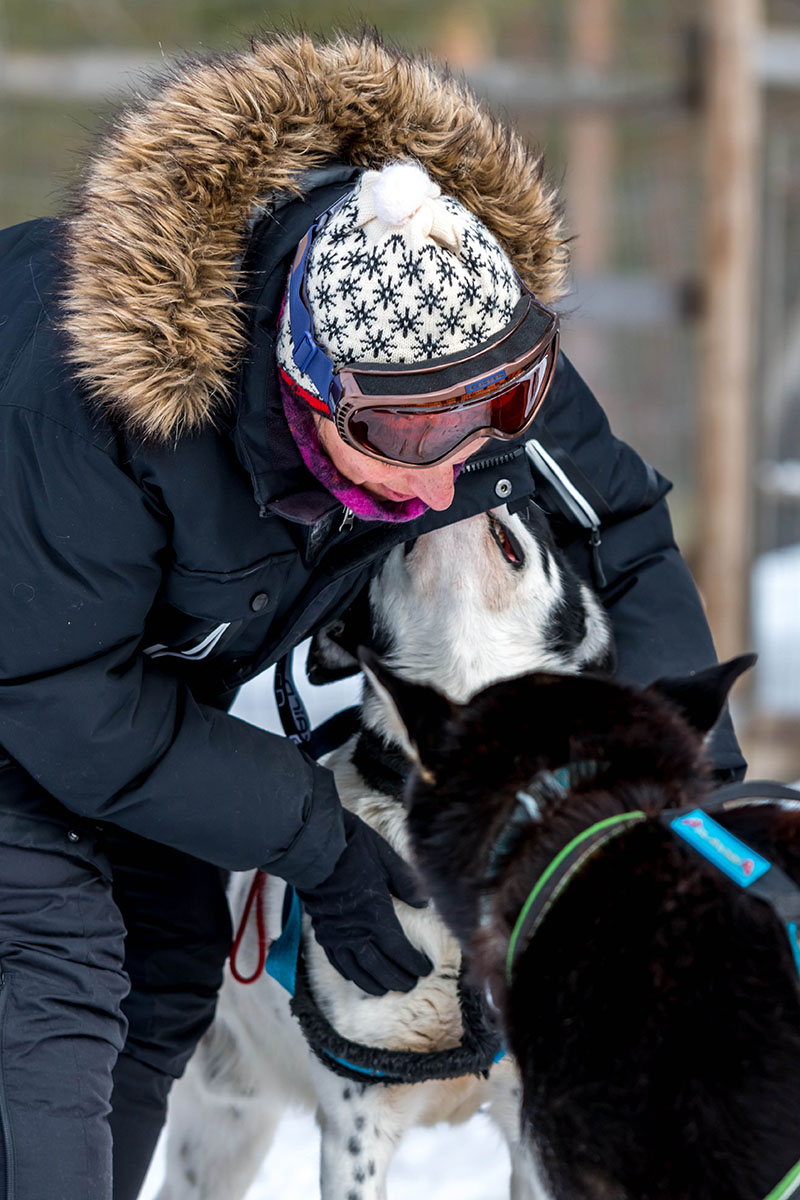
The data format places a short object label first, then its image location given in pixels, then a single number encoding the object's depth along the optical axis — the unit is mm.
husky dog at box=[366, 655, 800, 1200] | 3682
